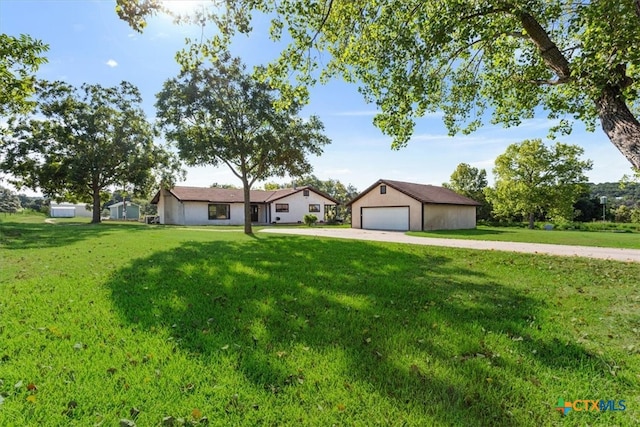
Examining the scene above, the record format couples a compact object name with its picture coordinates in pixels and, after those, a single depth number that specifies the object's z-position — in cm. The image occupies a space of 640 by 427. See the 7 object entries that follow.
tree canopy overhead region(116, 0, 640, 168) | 546
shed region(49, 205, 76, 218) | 6340
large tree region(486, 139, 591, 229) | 3106
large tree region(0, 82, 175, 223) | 2844
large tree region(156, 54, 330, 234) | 1800
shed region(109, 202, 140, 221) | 5644
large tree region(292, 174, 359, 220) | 6399
